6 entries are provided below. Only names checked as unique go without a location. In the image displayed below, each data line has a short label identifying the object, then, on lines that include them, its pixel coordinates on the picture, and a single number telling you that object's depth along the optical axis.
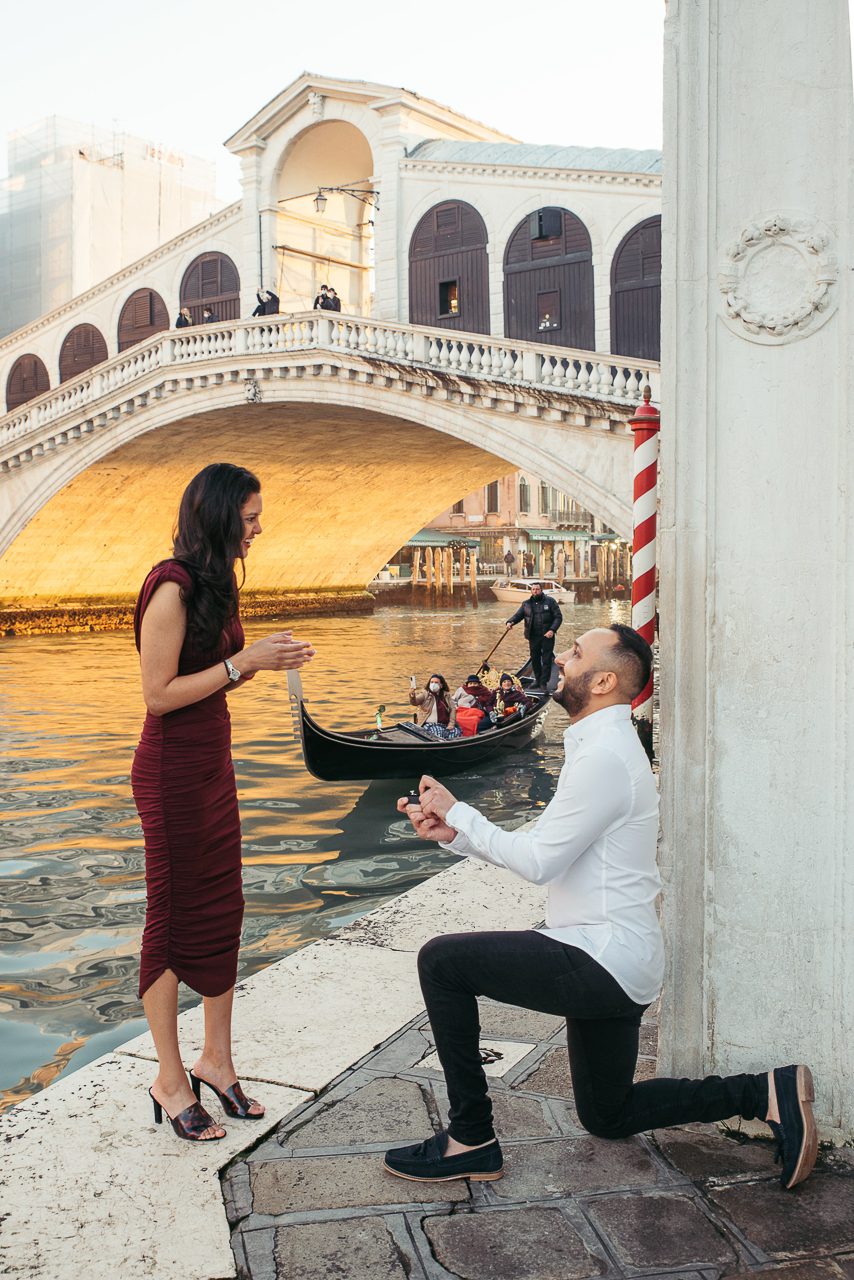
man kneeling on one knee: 1.90
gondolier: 9.88
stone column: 2.06
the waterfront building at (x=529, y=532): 42.84
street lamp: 16.97
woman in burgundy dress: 2.16
